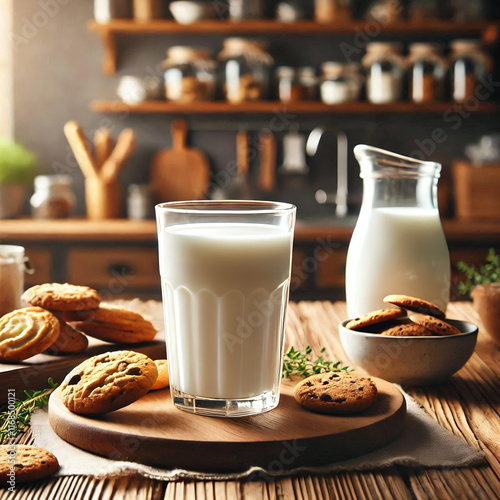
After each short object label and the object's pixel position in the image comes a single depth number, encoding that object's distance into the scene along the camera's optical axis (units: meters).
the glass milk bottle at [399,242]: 1.16
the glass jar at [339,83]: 3.33
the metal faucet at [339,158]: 3.52
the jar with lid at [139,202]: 3.29
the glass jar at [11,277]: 1.16
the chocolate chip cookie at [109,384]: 0.73
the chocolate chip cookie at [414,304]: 0.93
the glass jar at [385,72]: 3.31
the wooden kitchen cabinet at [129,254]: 2.83
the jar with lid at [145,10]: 3.32
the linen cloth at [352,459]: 0.66
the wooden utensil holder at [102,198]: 3.36
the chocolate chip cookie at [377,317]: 0.94
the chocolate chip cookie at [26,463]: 0.63
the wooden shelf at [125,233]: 2.81
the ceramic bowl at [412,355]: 0.93
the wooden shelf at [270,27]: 3.25
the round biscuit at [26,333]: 0.90
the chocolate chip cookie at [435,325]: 0.94
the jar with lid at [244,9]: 3.30
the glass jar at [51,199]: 3.23
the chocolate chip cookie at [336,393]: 0.76
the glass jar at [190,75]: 3.32
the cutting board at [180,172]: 3.54
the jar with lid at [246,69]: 3.34
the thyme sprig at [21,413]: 0.78
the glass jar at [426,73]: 3.31
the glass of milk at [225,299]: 0.79
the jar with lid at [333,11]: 3.29
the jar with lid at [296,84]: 3.35
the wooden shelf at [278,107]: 3.30
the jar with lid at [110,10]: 3.27
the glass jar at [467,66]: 3.31
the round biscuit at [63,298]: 0.93
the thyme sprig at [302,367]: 0.93
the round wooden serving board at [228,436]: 0.68
